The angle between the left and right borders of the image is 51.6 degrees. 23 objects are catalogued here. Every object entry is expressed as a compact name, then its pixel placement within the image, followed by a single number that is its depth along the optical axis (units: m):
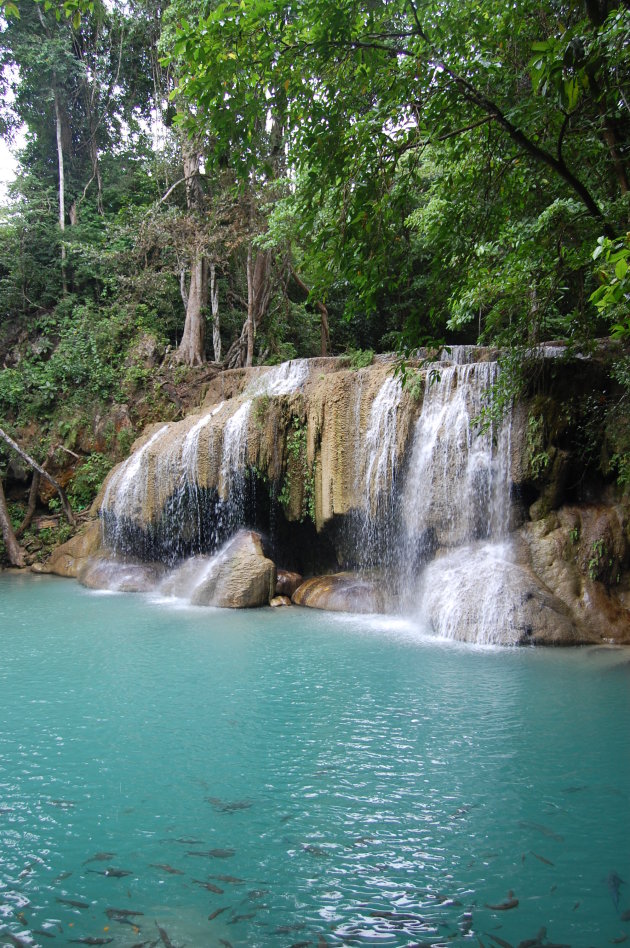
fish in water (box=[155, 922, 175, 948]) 2.79
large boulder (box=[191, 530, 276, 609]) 11.06
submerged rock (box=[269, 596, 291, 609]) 11.23
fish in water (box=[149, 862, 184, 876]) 3.38
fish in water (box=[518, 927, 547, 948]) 2.78
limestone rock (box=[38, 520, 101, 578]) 15.21
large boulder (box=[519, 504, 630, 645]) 8.52
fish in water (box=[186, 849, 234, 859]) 3.54
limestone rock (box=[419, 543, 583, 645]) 8.27
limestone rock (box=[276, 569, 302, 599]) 11.75
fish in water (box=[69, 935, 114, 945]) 2.81
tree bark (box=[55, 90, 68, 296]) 22.81
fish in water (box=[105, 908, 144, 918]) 3.01
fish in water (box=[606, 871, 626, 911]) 3.18
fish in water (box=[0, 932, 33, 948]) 2.79
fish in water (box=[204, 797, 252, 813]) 4.09
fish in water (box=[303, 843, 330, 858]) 3.57
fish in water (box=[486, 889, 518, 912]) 3.06
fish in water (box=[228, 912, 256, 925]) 2.97
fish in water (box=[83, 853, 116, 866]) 3.53
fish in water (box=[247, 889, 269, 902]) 3.16
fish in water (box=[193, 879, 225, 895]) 3.21
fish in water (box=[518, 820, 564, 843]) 3.73
